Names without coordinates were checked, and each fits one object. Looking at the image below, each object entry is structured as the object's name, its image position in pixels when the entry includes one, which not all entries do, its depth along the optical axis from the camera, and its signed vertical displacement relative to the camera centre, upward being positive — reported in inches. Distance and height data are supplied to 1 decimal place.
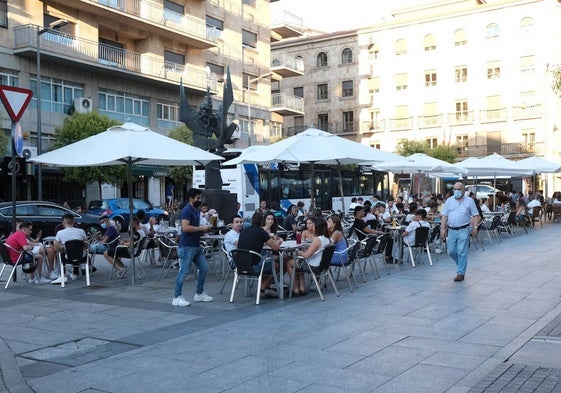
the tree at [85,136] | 1098.9 +91.5
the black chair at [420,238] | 494.9 -44.4
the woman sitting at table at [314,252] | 360.2 -39.1
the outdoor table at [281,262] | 357.8 -44.4
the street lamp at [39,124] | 1008.2 +107.8
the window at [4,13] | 1131.9 +322.9
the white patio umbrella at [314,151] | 492.4 +28.1
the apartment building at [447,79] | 2123.5 +389.9
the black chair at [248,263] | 347.3 -43.5
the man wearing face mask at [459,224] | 420.2 -28.5
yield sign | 372.8 +55.0
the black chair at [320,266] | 355.9 -47.9
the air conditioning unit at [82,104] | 1234.0 +167.9
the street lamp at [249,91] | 1718.8 +261.8
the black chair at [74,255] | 413.7 -44.9
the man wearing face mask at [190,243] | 342.3 -31.3
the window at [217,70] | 1630.2 +308.8
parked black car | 695.1 -29.9
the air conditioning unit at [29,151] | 1032.7 +67.2
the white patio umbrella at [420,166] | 783.7 +21.9
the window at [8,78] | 1135.0 +207.0
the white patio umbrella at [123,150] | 413.7 +26.0
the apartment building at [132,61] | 1165.1 +276.9
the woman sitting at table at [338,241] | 384.8 -36.0
